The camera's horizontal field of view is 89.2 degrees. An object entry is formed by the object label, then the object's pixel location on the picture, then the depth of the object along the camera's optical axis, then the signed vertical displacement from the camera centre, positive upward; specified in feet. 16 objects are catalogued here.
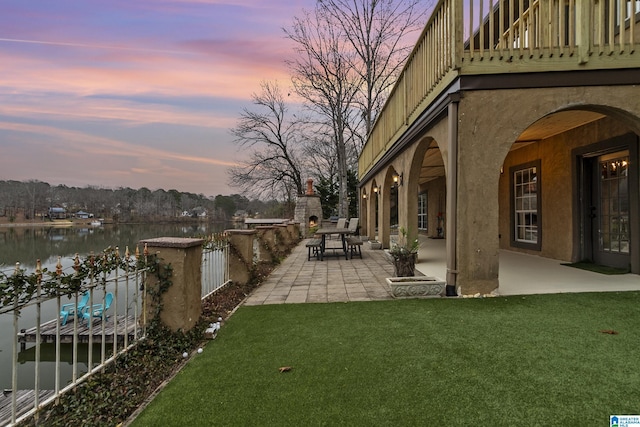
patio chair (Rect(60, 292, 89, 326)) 20.53 -6.24
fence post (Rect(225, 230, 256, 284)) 19.47 -2.55
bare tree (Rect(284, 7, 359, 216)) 63.46 +30.32
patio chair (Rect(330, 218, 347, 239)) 45.09 -1.14
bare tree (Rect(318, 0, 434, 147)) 59.47 +35.19
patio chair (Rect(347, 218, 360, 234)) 36.70 -0.96
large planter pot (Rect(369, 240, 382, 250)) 36.65 -3.35
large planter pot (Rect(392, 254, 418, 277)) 18.13 -2.77
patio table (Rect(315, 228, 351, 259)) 29.44 -1.54
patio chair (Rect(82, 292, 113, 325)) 20.47 -6.17
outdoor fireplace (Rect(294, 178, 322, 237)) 62.80 +0.80
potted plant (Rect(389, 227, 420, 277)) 18.13 -2.55
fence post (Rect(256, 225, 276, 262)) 26.96 -2.43
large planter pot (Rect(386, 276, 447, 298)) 15.20 -3.45
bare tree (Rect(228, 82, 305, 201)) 84.33 +19.66
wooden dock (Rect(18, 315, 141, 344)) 16.61 -6.38
